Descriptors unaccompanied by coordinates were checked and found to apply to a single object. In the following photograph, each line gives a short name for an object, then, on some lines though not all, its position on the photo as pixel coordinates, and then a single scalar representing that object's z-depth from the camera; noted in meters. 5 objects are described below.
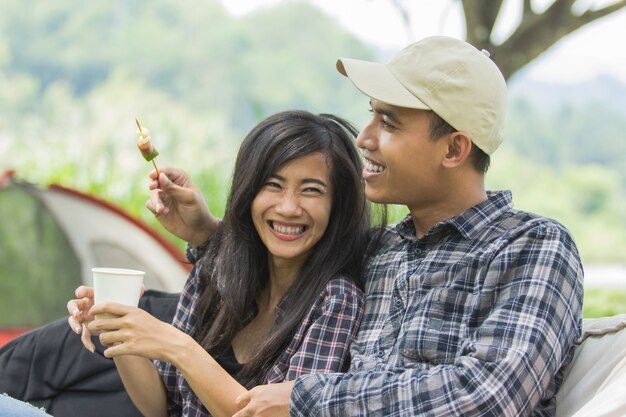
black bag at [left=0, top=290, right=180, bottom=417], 2.62
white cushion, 1.92
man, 1.81
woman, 2.24
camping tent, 4.42
